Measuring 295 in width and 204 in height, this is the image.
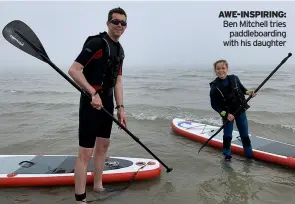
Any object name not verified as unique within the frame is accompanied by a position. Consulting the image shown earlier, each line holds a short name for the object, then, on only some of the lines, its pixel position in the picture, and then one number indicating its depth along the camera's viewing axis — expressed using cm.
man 310
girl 540
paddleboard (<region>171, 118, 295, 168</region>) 568
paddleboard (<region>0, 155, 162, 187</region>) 456
